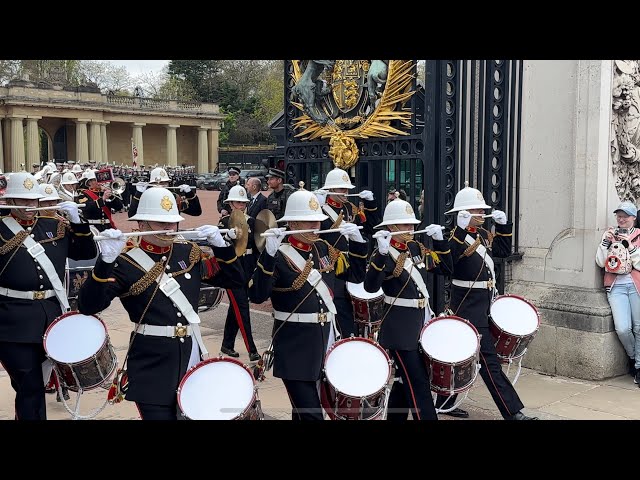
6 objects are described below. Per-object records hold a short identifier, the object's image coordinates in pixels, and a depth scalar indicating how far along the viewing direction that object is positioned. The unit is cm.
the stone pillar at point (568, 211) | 779
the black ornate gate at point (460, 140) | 809
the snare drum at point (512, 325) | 651
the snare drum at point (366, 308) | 789
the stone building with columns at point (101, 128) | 4712
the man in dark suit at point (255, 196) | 946
